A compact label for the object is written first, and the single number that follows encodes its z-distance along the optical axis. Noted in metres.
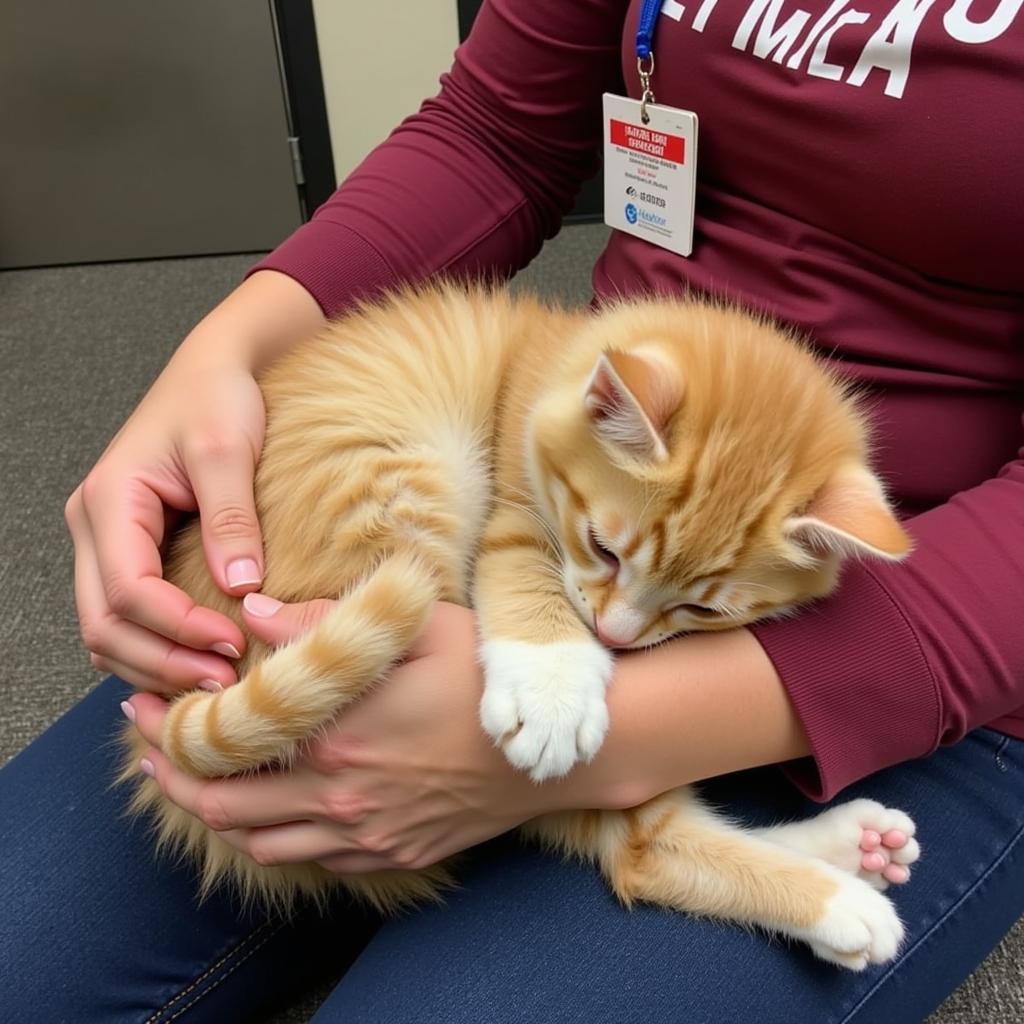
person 0.72
